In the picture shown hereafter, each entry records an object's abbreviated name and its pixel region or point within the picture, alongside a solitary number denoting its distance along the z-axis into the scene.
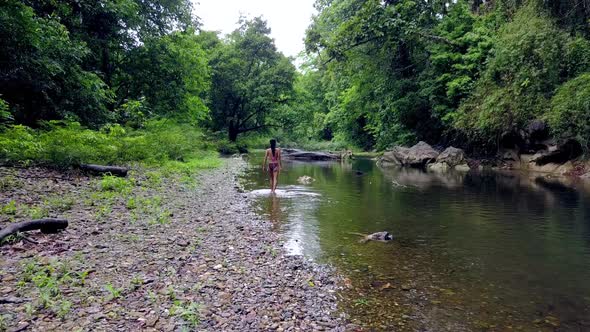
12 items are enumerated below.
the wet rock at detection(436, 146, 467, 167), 27.64
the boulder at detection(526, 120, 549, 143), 22.89
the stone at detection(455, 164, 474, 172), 25.58
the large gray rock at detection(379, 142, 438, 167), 28.70
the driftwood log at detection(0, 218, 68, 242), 5.27
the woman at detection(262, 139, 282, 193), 13.37
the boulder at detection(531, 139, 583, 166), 21.64
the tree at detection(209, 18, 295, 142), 43.38
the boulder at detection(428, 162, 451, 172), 26.00
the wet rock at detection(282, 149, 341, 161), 37.78
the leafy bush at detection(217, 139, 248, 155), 40.39
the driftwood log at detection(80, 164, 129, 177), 11.52
